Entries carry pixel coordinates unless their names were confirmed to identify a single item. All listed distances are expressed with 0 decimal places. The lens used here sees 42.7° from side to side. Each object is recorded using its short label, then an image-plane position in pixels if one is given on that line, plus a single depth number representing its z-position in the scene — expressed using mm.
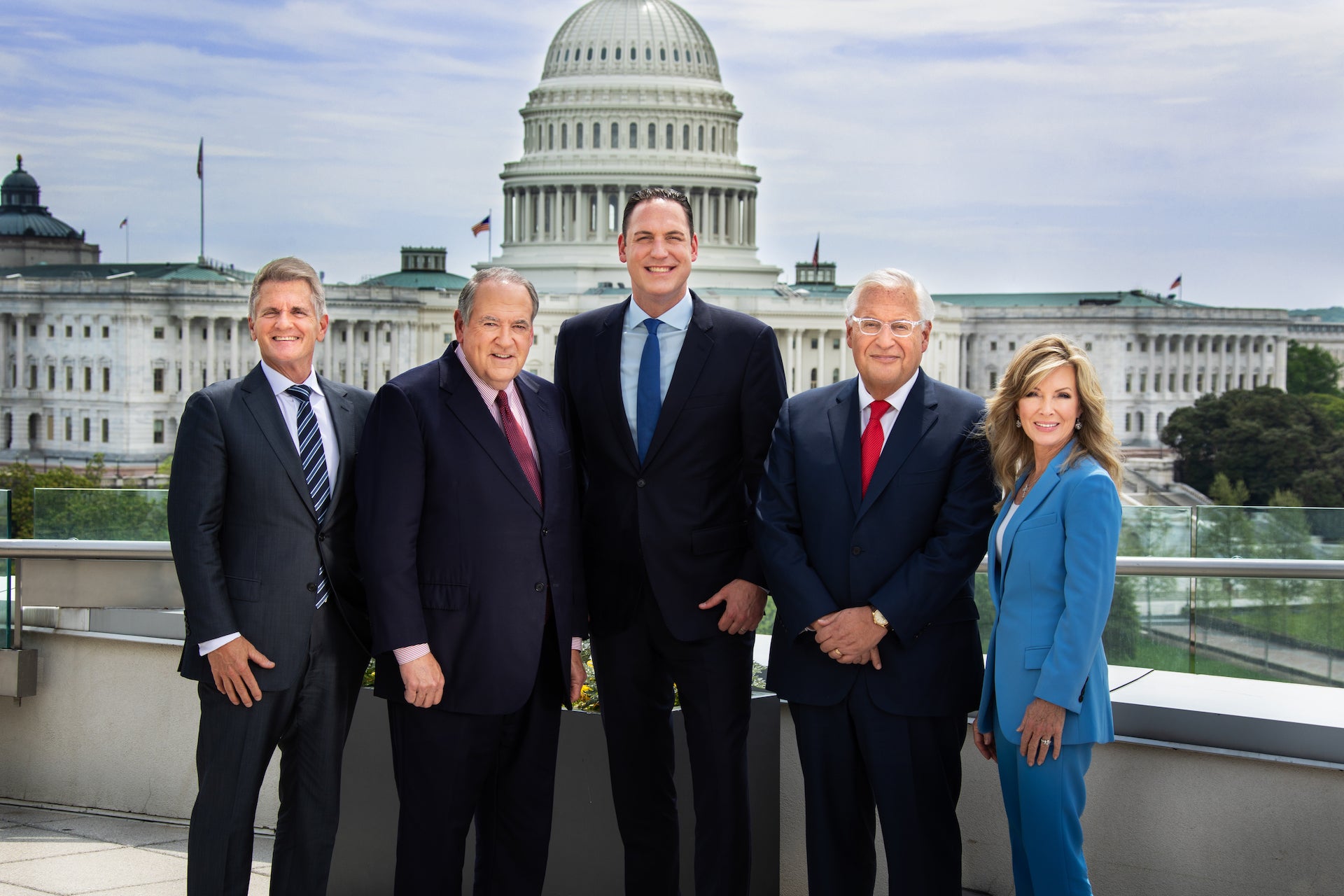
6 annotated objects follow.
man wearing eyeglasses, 5629
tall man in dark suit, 5906
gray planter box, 6152
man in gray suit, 5551
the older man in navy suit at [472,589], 5551
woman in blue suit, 5289
